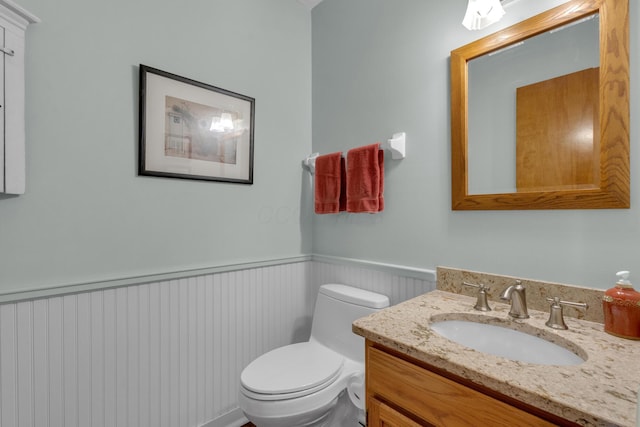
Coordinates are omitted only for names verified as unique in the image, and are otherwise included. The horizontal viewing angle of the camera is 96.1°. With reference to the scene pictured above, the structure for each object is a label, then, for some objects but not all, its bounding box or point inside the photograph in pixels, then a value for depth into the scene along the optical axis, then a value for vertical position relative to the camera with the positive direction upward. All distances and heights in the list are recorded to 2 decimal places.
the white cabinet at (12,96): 0.98 +0.41
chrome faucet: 0.95 -0.29
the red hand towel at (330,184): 1.70 +0.18
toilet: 1.12 -0.70
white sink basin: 0.82 -0.41
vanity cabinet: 0.61 -0.45
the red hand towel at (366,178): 1.50 +0.19
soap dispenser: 0.78 -0.27
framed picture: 1.33 +0.43
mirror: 0.90 +0.36
